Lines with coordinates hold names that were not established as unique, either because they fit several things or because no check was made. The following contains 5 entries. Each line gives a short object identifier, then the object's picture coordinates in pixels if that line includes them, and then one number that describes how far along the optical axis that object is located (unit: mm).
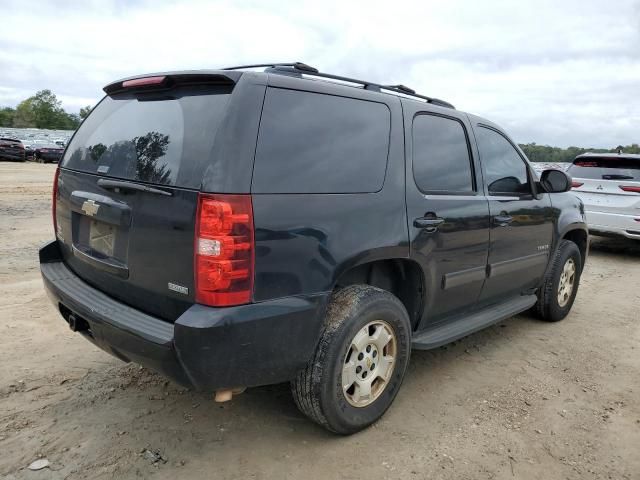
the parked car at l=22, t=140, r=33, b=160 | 30794
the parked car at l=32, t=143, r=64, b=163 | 29641
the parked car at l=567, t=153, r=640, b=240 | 7957
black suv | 2225
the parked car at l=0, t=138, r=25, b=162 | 27627
